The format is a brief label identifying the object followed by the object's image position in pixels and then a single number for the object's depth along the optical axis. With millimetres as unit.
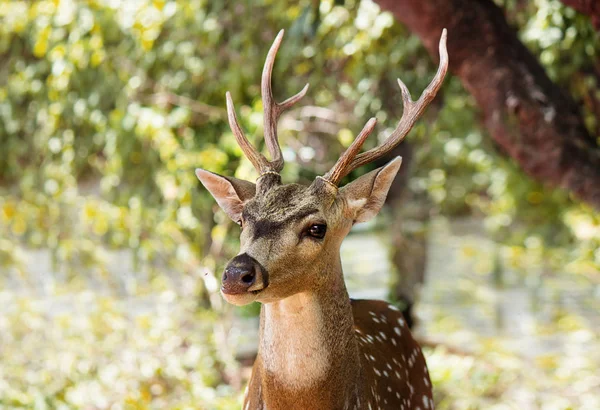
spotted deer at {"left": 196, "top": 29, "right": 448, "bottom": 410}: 4230
